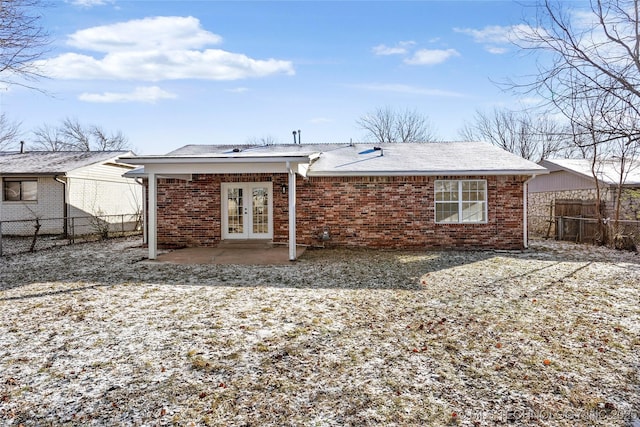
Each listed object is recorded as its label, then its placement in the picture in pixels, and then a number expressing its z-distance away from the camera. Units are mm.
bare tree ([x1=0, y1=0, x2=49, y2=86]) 7723
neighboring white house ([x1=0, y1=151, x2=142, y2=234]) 17281
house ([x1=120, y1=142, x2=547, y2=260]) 12203
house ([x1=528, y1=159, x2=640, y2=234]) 14930
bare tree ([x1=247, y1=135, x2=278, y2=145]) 44122
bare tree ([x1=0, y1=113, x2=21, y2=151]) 20719
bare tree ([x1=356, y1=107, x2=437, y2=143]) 33969
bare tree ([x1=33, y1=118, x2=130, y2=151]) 39969
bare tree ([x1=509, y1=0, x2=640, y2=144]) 6871
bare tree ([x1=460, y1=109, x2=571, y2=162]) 32406
